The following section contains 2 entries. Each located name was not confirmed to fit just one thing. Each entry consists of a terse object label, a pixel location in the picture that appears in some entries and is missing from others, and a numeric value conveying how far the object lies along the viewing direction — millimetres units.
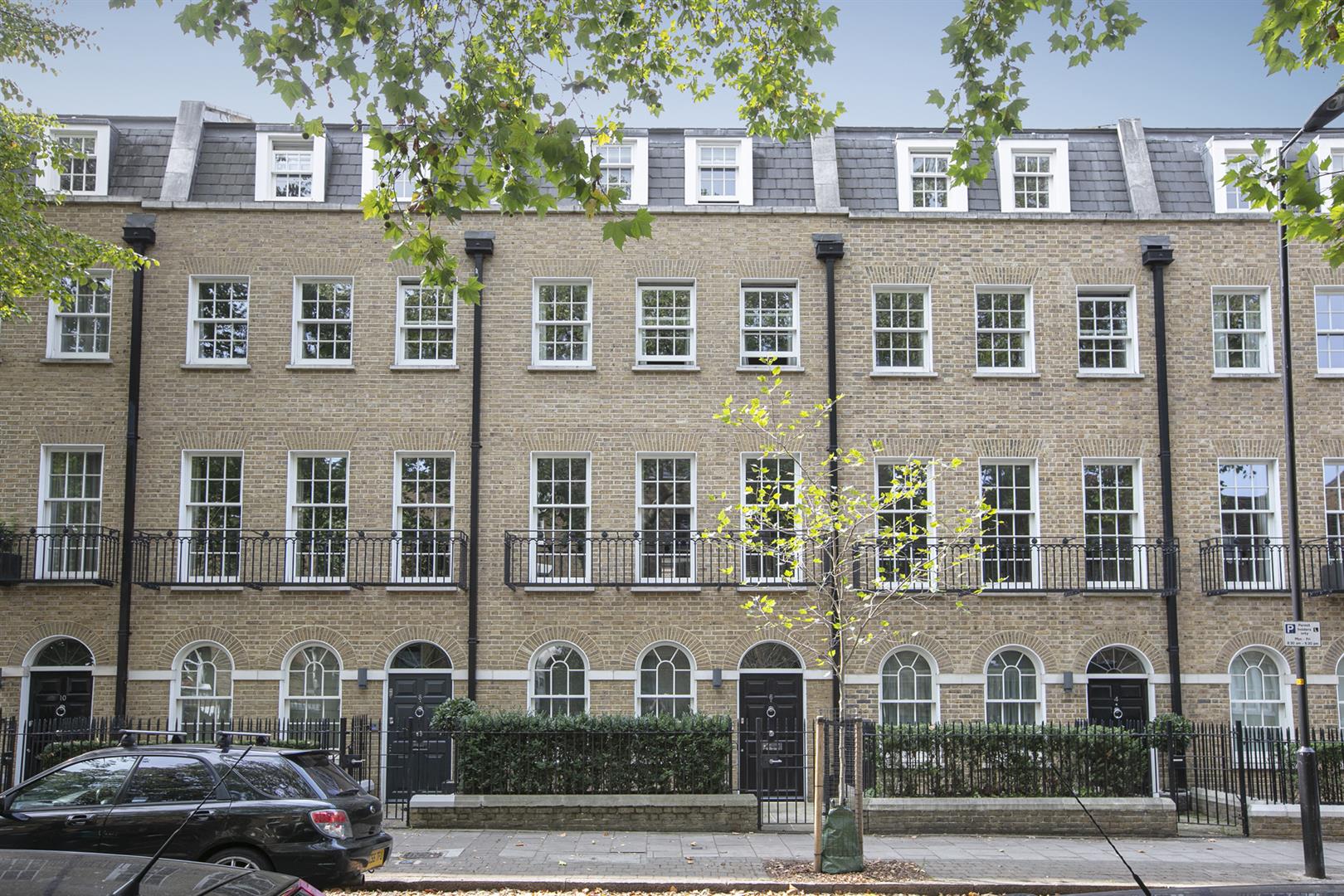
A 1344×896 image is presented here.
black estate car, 10609
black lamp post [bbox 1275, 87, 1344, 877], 13406
